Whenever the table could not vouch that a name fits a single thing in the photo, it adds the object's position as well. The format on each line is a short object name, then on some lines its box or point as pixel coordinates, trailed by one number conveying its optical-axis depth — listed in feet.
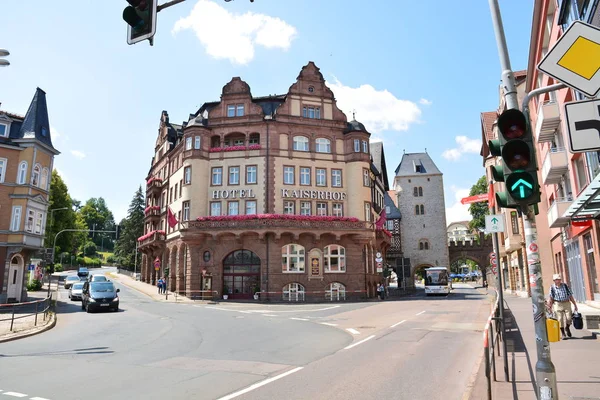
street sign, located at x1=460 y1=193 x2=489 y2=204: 60.40
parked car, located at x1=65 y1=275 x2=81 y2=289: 162.89
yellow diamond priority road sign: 13.64
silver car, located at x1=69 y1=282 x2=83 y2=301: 116.26
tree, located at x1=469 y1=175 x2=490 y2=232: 218.22
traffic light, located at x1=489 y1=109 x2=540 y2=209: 17.04
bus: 155.53
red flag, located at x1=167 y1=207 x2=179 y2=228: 132.57
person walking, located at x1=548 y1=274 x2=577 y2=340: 41.88
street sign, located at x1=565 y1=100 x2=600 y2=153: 13.75
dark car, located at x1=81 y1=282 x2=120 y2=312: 83.76
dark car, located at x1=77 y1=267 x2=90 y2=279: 211.04
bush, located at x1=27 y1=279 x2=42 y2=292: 142.59
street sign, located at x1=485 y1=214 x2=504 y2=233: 40.83
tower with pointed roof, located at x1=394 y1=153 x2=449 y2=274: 218.18
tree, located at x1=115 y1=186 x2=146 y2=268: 279.49
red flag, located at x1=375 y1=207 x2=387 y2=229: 142.61
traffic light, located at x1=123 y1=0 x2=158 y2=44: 15.46
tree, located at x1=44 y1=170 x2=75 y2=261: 191.31
